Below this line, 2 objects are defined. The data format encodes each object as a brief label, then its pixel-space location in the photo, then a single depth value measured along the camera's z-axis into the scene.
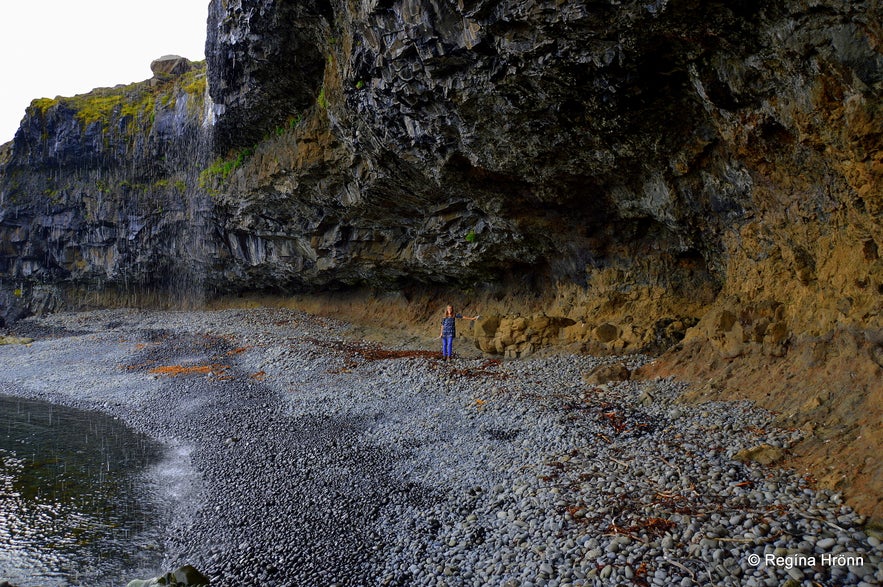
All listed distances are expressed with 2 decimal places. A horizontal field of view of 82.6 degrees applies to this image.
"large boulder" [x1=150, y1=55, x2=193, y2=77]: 35.47
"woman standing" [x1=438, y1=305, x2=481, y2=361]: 16.55
